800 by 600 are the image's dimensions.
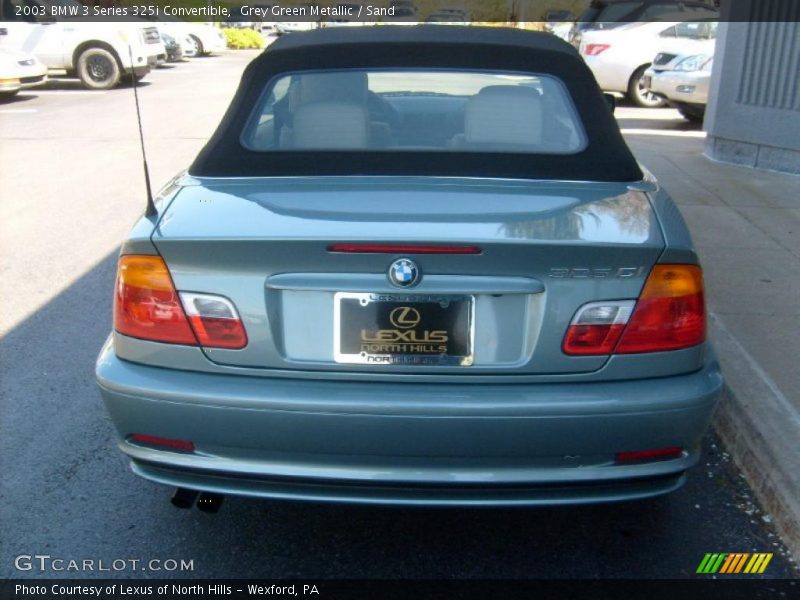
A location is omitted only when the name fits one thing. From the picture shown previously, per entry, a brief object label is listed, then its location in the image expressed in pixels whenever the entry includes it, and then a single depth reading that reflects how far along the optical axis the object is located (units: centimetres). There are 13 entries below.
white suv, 1880
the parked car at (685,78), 1326
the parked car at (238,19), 4628
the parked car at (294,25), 4127
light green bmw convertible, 252
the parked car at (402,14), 3650
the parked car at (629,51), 1587
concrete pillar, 897
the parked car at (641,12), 1648
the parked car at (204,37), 3215
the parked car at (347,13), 3151
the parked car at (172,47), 2664
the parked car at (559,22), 2161
